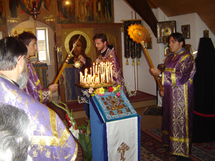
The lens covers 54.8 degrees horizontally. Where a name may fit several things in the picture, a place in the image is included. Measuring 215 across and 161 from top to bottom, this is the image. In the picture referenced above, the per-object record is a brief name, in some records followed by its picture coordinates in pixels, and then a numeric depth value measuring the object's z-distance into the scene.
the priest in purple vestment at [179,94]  2.81
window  8.57
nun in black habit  3.45
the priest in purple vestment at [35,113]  0.99
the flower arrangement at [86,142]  2.51
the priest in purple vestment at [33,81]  2.17
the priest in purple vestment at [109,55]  3.55
